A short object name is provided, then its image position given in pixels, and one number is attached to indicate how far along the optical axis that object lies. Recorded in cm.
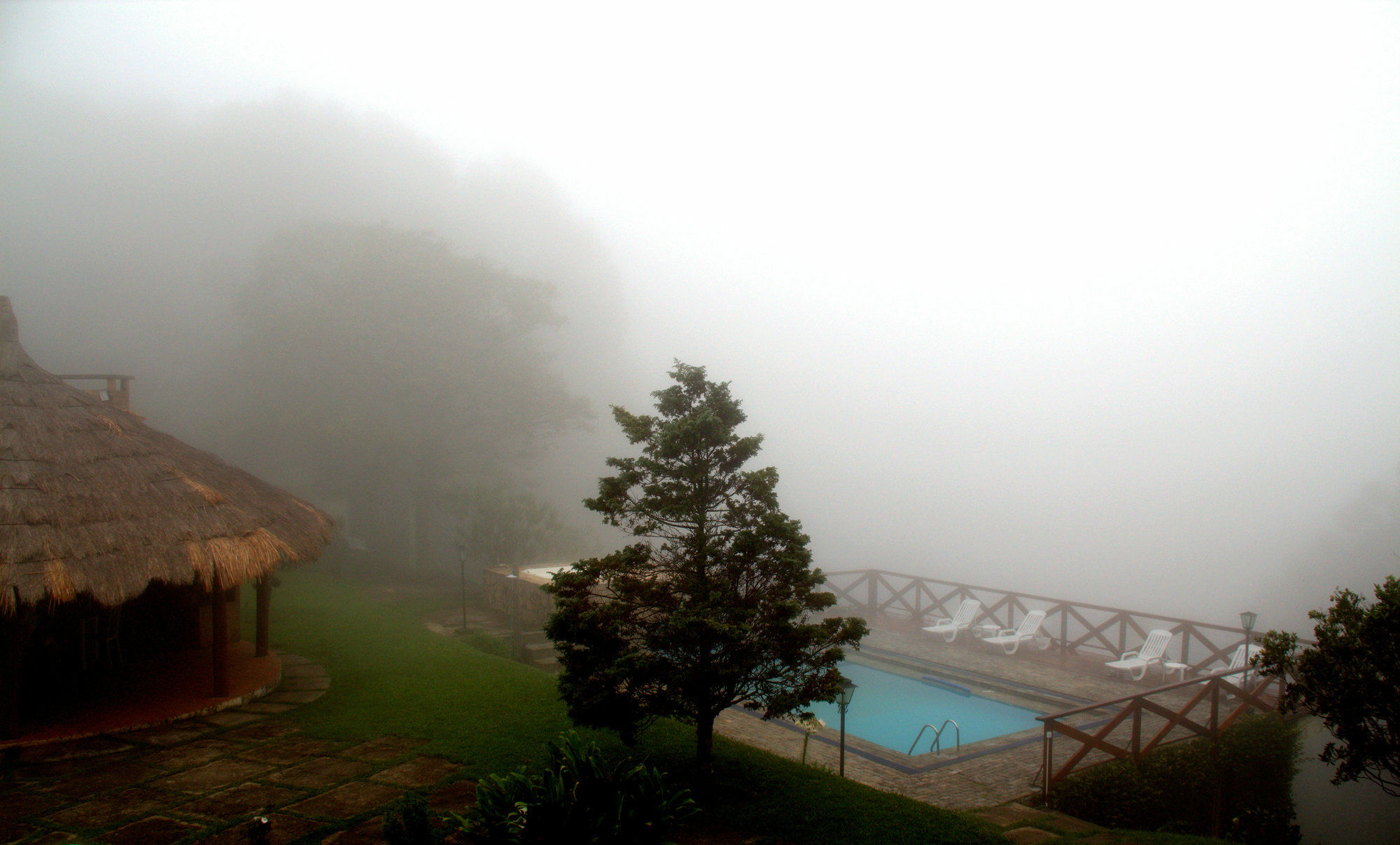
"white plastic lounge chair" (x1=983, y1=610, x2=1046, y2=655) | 1245
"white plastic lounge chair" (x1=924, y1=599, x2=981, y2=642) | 1332
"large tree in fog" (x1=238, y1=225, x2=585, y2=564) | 1883
